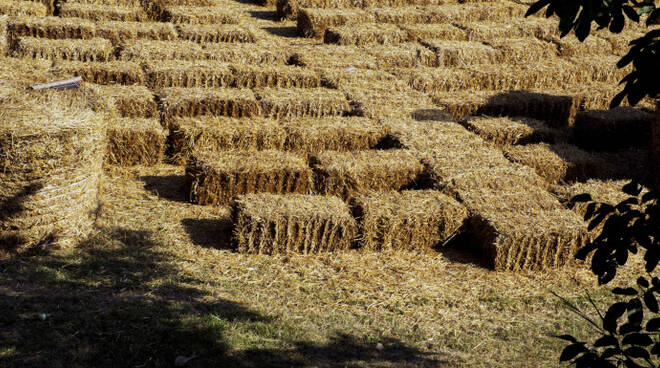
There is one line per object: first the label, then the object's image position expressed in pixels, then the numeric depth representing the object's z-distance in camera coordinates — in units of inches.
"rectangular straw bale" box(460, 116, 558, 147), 466.3
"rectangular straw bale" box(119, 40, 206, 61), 527.5
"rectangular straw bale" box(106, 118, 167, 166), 410.0
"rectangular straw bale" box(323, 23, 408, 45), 629.0
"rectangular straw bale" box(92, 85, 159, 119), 442.0
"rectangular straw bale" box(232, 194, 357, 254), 327.6
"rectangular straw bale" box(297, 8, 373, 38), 670.5
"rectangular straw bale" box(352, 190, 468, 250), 344.8
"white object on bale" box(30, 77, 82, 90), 409.4
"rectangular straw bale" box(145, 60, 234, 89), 492.1
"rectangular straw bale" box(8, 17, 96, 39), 558.6
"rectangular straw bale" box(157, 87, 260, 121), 449.4
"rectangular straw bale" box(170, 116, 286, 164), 417.1
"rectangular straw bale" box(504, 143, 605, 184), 430.9
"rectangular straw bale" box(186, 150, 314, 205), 370.9
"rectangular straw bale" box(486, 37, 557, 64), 631.2
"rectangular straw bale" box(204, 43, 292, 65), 549.3
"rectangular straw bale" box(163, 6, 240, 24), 647.8
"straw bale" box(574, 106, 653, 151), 502.6
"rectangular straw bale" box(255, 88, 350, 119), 469.1
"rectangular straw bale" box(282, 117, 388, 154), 431.8
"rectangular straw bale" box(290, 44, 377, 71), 556.4
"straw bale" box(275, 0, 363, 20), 721.6
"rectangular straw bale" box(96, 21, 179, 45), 581.9
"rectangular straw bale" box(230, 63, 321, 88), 513.0
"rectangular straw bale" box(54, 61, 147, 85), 478.3
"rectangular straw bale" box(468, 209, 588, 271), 337.1
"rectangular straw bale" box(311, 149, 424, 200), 385.7
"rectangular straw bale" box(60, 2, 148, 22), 617.6
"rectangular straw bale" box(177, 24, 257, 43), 603.8
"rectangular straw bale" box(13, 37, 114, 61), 514.3
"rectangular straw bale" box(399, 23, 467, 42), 663.8
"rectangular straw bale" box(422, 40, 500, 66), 612.4
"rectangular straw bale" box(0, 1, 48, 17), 602.5
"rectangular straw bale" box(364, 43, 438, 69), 588.7
